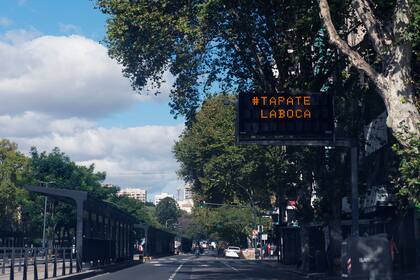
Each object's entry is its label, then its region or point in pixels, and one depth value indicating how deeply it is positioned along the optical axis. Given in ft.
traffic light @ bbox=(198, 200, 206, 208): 248.73
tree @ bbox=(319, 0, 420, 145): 63.10
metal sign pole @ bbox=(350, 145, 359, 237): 89.09
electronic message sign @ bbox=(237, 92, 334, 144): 82.07
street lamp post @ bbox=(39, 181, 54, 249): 233.35
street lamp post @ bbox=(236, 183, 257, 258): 208.72
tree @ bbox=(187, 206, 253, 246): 299.17
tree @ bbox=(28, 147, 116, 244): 251.80
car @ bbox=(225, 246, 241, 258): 307.31
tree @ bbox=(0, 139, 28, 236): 253.83
